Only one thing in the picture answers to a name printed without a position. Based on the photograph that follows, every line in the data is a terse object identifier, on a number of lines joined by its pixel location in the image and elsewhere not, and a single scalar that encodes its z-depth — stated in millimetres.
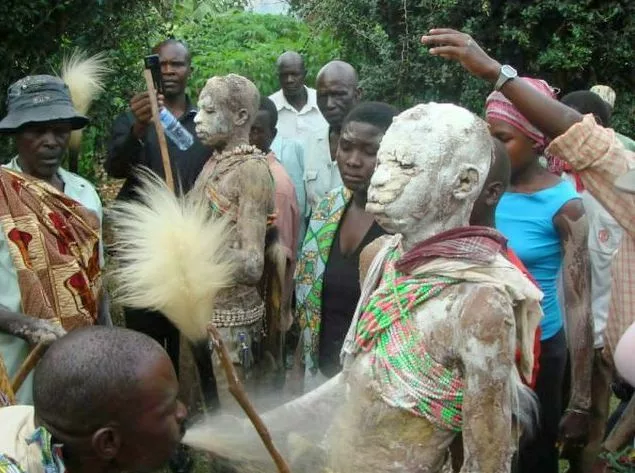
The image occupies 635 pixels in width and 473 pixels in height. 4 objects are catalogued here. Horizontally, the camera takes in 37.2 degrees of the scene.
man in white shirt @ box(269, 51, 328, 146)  7906
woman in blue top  4074
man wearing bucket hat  4031
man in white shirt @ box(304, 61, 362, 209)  6445
